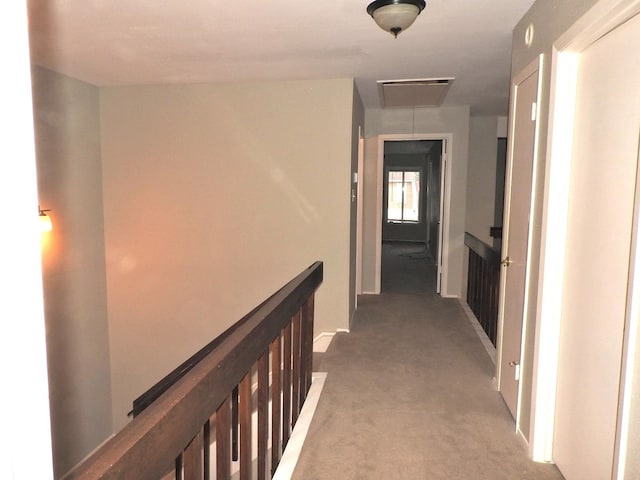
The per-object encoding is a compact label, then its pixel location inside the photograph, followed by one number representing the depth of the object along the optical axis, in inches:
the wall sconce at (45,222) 123.2
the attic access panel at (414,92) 162.1
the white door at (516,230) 94.1
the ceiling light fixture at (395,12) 87.1
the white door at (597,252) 63.1
